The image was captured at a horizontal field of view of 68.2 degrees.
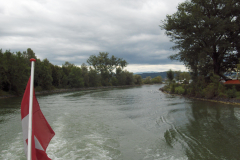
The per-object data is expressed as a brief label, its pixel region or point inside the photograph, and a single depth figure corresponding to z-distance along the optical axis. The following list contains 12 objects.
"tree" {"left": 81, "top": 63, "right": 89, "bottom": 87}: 79.38
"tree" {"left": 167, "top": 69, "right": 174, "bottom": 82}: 44.37
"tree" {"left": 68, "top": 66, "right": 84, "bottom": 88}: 69.62
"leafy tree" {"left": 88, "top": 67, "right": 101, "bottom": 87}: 82.06
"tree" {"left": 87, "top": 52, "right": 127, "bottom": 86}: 94.31
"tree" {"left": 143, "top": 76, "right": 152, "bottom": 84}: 136.66
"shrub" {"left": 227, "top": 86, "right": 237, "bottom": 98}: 18.57
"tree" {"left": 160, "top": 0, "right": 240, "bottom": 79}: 22.06
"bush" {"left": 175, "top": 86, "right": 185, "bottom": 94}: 29.61
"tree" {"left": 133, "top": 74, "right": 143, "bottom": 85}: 114.51
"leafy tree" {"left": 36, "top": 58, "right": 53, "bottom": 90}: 51.59
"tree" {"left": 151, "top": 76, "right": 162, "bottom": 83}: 146.15
